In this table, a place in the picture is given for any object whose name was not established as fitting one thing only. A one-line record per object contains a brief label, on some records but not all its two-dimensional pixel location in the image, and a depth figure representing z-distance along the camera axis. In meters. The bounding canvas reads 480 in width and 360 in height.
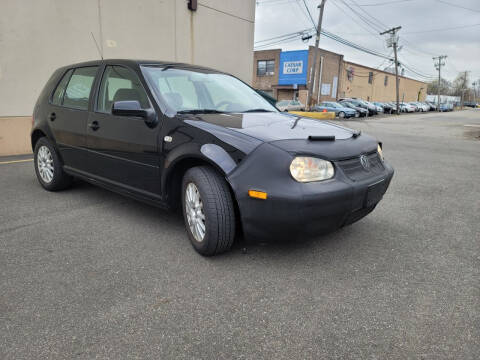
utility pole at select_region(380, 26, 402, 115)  42.91
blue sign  39.03
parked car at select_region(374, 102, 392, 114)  38.47
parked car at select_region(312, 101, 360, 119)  27.46
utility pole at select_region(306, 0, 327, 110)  23.03
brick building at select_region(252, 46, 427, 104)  39.47
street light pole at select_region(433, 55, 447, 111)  73.12
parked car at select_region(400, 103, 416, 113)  44.16
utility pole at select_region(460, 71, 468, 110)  102.47
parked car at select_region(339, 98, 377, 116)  32.14
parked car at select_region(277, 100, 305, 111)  26.42
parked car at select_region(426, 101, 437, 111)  56.28
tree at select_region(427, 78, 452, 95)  107.62
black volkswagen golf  2.47
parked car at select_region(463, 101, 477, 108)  90.27
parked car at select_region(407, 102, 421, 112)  48.19
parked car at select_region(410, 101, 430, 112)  50.26
